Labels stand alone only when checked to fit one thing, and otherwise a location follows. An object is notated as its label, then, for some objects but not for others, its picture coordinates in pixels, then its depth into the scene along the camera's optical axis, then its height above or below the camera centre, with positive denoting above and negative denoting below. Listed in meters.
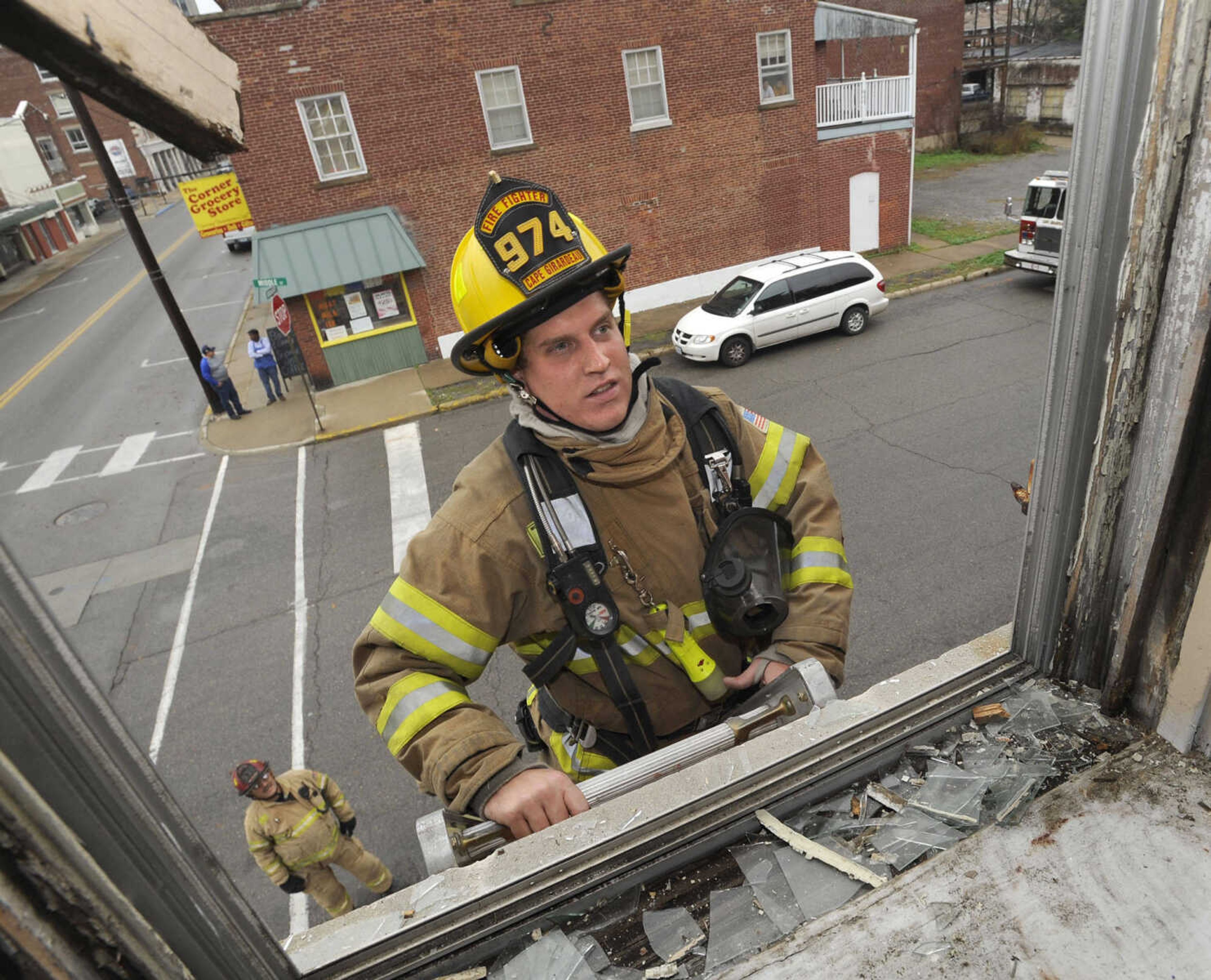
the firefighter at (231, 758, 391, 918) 4.30 -3.54
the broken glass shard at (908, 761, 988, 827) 1.34 -1.27
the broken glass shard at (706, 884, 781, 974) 1.22 -1.29
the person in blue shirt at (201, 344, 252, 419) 13.14 -3.35
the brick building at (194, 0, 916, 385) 12.43 -0.56
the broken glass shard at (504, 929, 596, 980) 1.27 -1.31
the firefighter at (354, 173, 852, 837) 2.01 -1.19
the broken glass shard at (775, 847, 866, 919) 1.25 -1.28
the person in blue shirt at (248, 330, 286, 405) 14.18 -3.34
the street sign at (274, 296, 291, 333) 11.72 -2.19
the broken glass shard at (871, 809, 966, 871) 1.29 -1.27
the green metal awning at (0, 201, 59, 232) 28.95 -0.27
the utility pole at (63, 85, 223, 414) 10.75 -0.82
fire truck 13.04 -3.37
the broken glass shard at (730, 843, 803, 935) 1.26 -1.31
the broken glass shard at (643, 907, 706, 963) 1.27 -1.32
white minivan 12.36 -3.64
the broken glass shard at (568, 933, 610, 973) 1.28 -1.32
